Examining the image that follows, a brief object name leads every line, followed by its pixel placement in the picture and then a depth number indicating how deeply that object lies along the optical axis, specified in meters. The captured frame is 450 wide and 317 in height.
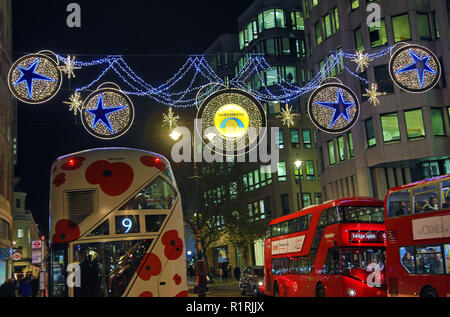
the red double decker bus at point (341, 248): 18.72
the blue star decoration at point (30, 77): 14.23
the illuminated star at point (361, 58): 19.58
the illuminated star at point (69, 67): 16.09
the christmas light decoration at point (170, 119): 19.95
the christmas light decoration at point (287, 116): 21.52
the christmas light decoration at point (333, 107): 16.44
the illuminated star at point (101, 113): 15.48
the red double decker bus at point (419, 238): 15.20
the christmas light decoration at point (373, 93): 19.14
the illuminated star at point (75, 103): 16.06
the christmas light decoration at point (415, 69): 15.51
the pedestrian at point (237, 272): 44.38
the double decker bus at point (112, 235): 11.46
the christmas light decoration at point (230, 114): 18.22
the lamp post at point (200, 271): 21.93
